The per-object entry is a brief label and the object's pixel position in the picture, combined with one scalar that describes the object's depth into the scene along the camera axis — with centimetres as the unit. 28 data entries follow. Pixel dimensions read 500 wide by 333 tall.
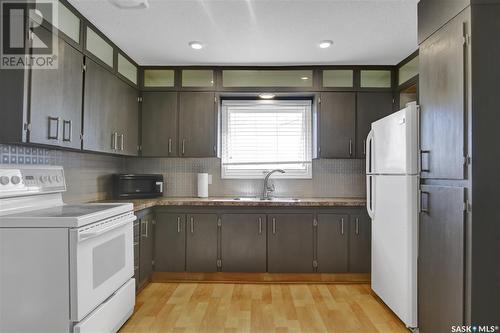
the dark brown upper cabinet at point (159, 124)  375
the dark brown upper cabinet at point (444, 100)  174
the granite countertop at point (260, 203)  337
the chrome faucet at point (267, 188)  380
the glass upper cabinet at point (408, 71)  325
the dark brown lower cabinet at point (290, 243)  342
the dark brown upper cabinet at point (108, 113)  266
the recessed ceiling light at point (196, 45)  306
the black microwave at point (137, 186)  353
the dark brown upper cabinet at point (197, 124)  373
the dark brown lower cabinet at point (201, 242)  345
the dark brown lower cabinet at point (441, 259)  176
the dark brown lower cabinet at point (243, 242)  344
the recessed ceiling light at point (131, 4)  228
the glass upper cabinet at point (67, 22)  222
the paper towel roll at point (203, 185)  386
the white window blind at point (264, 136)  407
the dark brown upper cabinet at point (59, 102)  201
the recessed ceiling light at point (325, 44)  301
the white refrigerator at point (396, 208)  231
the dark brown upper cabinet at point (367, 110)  370
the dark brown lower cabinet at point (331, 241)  341
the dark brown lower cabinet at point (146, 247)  311
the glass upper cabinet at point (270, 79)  374
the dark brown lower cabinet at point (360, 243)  340
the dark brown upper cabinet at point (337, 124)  371
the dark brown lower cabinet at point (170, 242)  346
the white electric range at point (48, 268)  178
